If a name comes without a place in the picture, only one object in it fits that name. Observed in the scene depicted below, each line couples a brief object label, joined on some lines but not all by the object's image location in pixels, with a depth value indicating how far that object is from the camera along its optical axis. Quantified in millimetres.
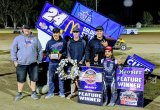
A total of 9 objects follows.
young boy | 5971
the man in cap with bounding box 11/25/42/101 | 6185
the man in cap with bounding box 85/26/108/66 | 6281
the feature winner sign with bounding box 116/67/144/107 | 5896
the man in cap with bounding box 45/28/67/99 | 6458
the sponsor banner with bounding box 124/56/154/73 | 7357
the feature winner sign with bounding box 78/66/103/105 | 6035
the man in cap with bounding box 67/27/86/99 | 6436
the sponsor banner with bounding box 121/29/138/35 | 33128
